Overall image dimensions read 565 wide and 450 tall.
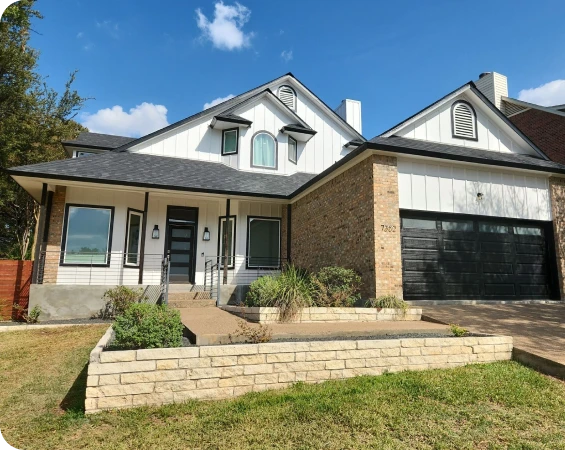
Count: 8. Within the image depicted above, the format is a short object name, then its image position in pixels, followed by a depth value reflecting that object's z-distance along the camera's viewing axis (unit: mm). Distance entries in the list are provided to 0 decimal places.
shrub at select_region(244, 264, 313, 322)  7273
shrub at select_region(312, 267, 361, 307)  8008
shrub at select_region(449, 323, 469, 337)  5730
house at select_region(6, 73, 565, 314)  9055
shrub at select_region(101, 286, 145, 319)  9852
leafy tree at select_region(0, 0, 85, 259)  19203
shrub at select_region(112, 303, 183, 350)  4414
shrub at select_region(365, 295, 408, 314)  7758
